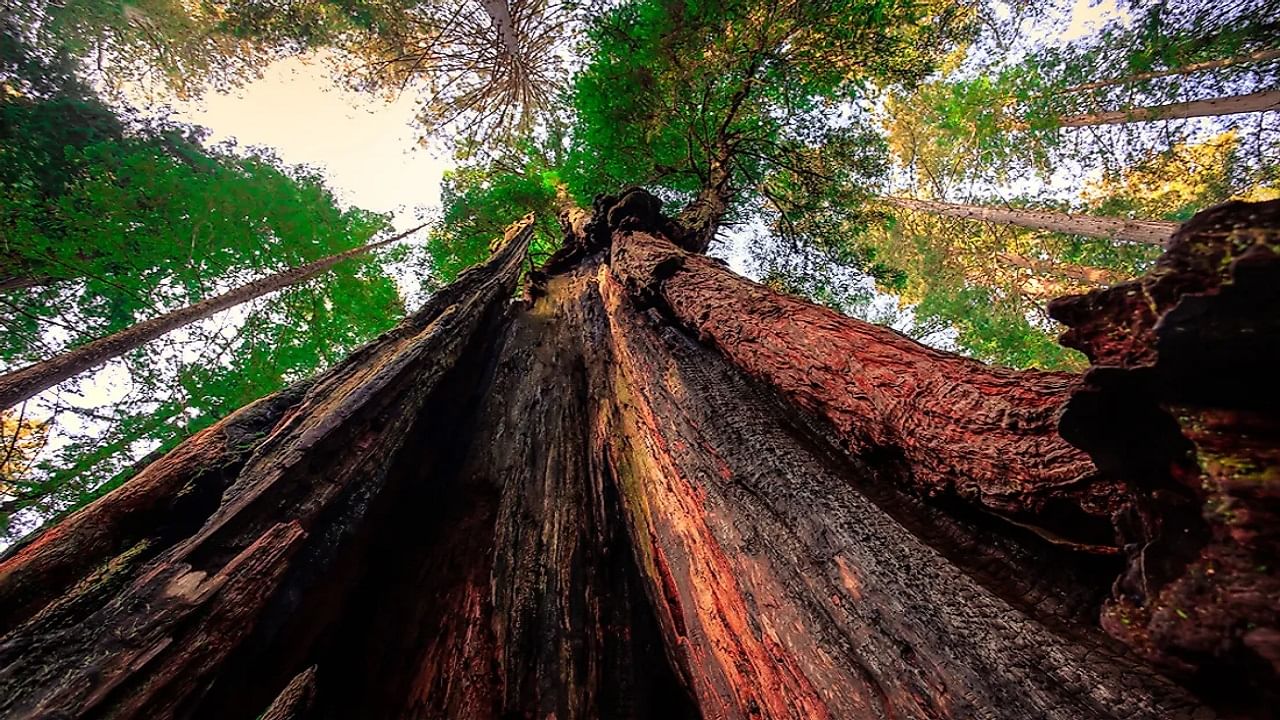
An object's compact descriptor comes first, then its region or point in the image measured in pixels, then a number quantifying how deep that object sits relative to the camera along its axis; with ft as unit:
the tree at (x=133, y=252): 22.54
